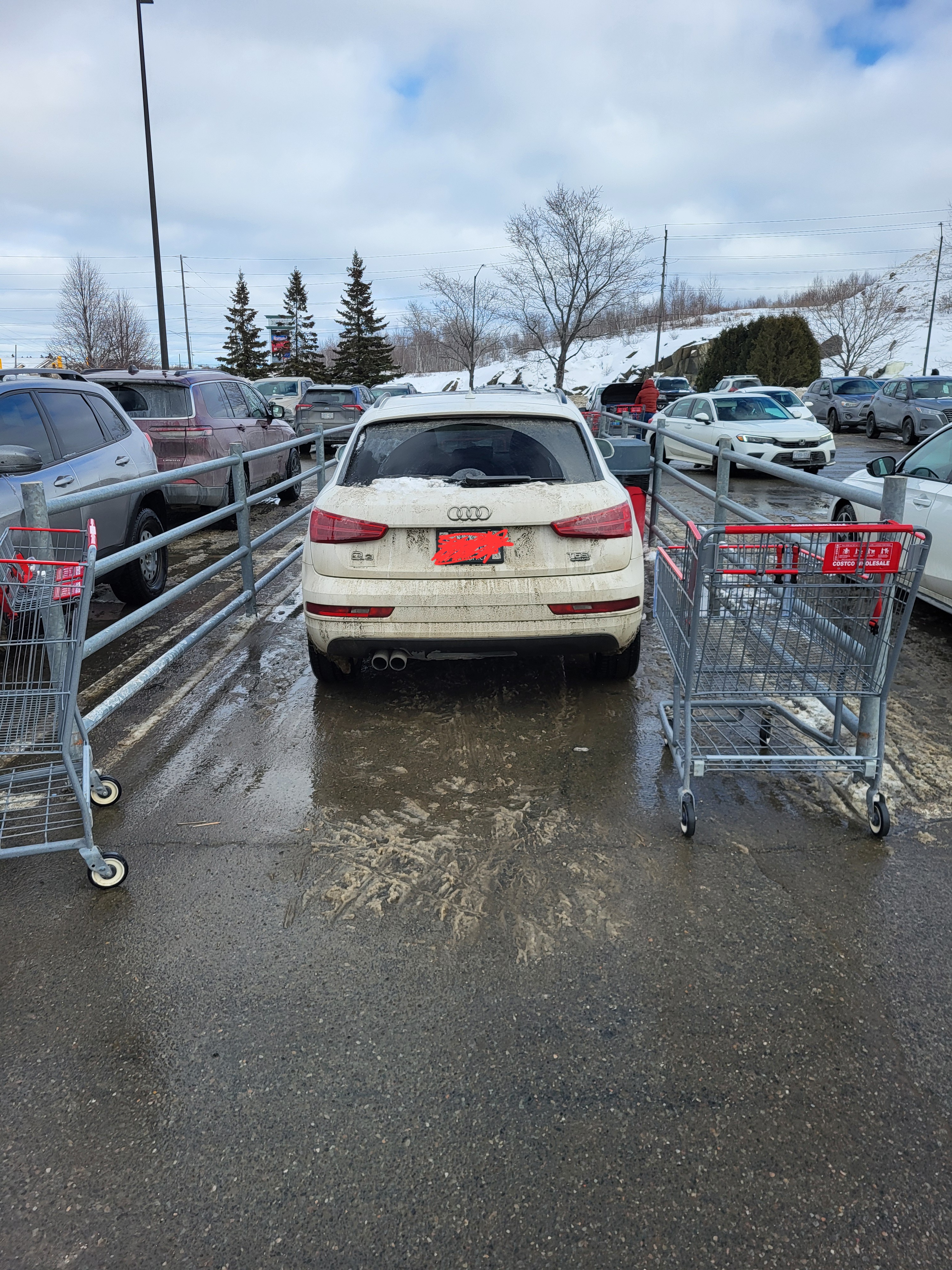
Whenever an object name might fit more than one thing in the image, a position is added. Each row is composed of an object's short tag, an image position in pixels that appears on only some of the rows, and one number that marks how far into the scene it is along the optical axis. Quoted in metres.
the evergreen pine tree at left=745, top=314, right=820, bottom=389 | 45.50
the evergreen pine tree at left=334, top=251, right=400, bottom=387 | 60.72
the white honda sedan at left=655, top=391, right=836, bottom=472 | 16.55
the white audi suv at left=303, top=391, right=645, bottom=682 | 4.31
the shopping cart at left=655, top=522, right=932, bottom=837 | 3.26
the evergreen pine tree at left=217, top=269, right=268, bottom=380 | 64.69
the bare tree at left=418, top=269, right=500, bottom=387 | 52.72
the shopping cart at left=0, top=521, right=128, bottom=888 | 3.13
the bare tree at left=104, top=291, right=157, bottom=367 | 38.00
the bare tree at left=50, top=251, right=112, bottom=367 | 39.62
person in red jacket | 19.41
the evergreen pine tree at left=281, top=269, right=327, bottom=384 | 67.00
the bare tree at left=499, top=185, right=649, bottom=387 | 40.81
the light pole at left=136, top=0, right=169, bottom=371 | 17.64
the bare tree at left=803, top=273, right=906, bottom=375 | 60.75
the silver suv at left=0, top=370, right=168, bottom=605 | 5.45
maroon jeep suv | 9.51
